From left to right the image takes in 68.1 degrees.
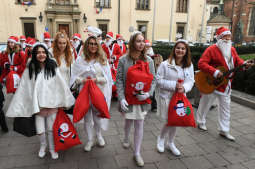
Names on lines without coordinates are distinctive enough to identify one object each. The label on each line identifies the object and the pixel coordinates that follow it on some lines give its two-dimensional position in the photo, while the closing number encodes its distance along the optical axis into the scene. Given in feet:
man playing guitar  11.69
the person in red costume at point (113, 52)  21.36
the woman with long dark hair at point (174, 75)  9.29
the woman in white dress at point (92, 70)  9.63
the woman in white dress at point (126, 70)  8.60
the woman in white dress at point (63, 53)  10.84
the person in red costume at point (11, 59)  15.89
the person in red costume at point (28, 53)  15.93
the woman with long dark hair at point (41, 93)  8.64
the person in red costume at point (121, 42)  25.31
